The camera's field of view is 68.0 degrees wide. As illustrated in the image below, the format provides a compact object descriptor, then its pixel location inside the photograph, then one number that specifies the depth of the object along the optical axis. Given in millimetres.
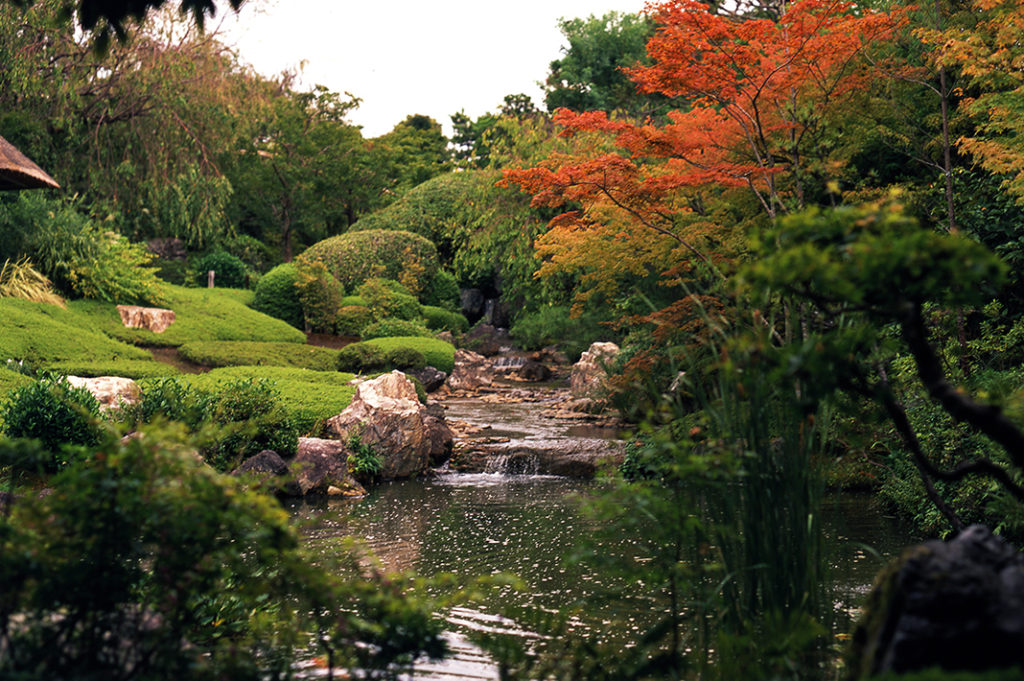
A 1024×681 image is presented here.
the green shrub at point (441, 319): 20984
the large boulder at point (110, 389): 8250
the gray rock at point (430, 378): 14711
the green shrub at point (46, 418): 6875
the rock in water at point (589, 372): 12870
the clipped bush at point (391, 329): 17188
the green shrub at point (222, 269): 21625
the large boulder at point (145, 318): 13930
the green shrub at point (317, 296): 18391
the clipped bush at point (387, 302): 19266
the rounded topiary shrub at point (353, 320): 18422
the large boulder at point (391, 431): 9109
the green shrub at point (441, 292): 23062
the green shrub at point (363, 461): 8711
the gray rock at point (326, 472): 8070
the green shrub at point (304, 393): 9352
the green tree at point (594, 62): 27328
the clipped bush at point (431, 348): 15188
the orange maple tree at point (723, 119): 6992
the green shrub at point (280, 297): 18750
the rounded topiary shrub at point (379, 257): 21547
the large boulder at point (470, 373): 15836
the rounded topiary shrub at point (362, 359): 14148
